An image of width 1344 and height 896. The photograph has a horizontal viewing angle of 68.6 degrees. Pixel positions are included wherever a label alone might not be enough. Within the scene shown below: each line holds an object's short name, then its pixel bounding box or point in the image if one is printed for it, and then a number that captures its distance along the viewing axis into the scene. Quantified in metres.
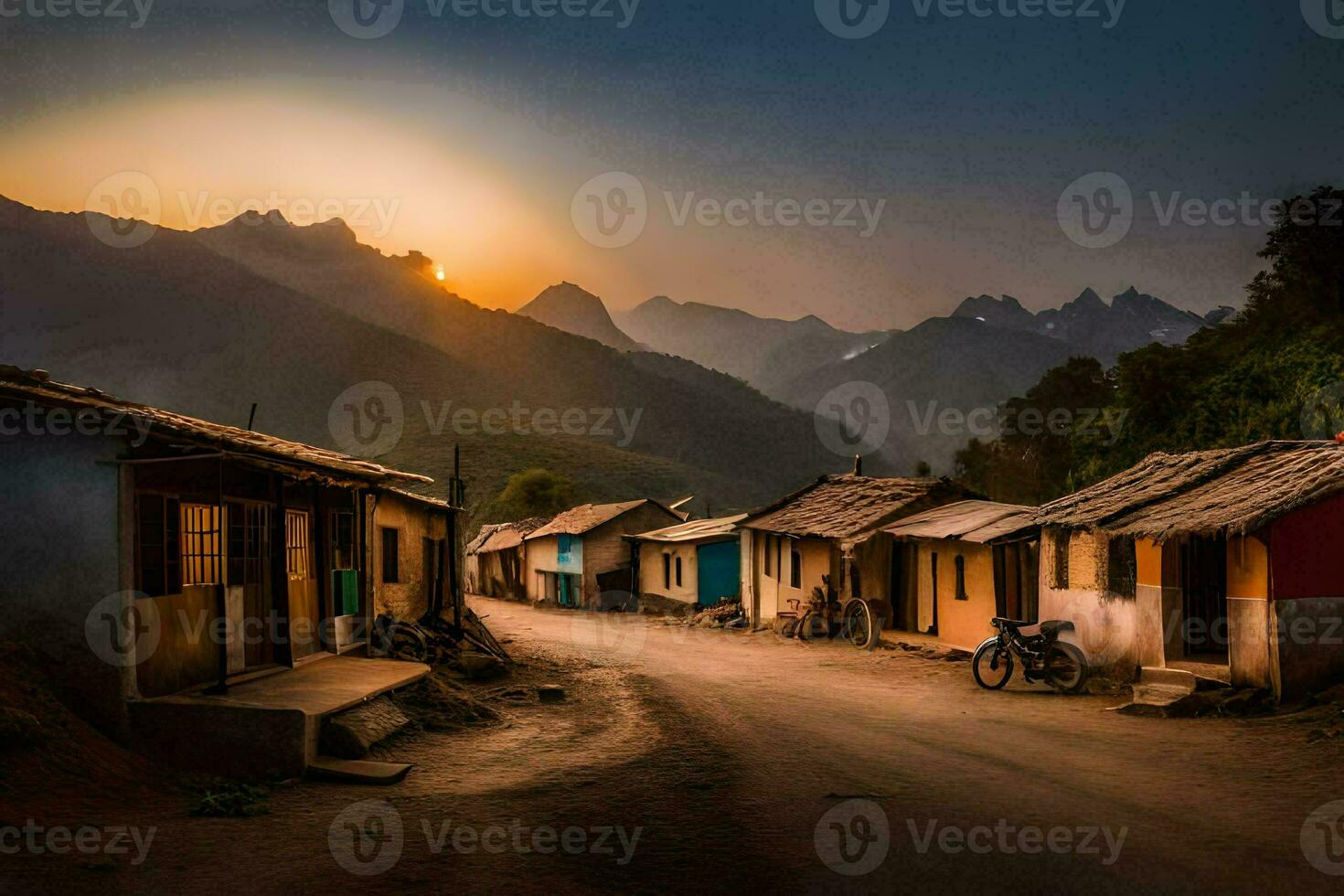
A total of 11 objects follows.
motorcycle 16.61
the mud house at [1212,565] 13.57
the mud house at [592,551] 47.62
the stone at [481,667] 18.20
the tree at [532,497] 77.94
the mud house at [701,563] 39.19
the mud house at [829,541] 26.66
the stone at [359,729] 11.07
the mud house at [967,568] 21.39
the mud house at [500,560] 57.31
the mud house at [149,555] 10.66
